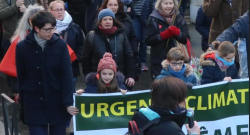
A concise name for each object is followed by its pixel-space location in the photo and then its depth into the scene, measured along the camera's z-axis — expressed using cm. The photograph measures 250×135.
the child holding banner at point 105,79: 1163
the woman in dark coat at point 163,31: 1489
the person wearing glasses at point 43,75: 1033
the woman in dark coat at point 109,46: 1362
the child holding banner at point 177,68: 1192
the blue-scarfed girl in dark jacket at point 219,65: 1206
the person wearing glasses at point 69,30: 1430
